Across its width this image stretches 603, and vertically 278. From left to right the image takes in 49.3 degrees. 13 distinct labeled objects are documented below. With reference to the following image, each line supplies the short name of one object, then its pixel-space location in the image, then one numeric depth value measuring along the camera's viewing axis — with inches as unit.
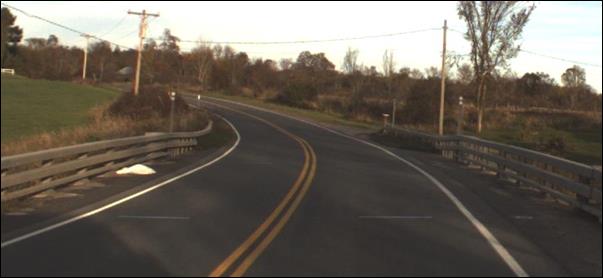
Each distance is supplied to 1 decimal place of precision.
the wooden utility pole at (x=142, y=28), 2293.3
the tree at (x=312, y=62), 4916.3
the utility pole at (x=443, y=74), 1584.2
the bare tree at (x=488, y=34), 1724.9
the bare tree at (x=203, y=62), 4367.6
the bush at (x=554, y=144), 1493.6
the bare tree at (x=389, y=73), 2765.7
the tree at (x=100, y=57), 4822.8
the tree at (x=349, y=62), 3481.8
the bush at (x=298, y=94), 3080.7
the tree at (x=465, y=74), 2073.8
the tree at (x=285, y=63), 5090.1
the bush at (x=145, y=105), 1678.2
